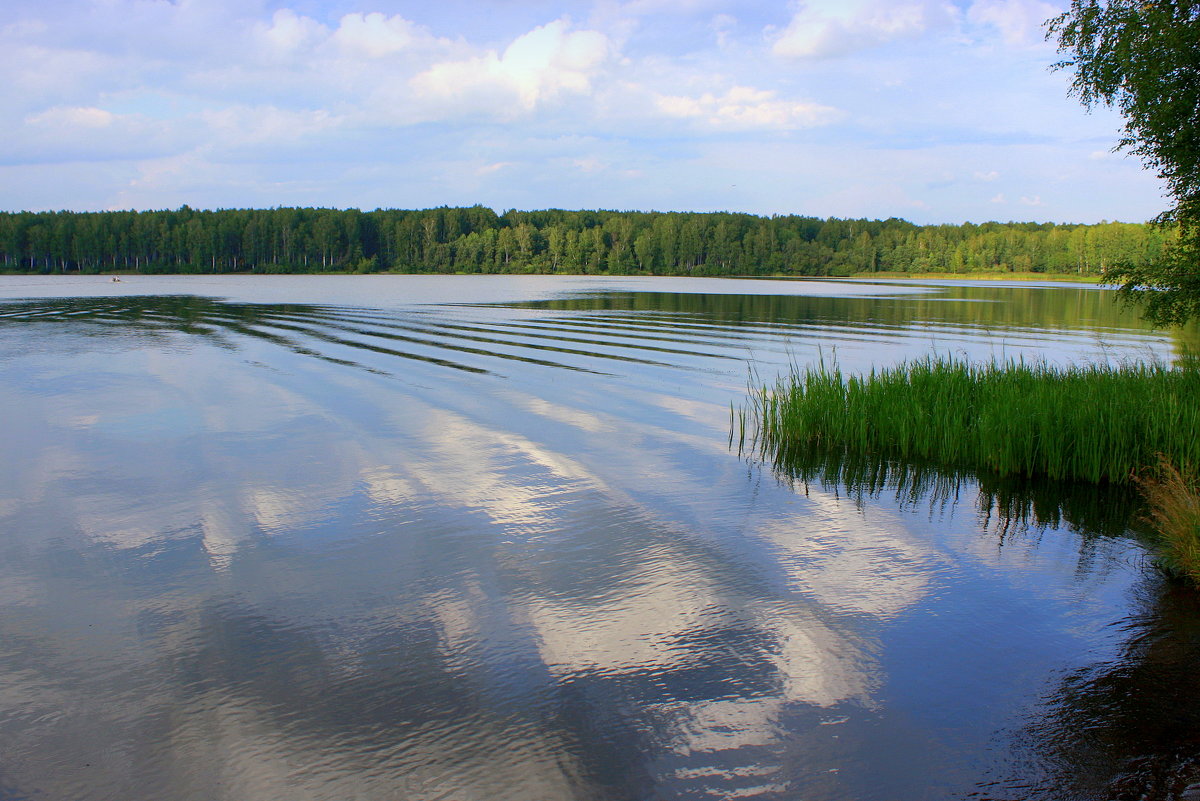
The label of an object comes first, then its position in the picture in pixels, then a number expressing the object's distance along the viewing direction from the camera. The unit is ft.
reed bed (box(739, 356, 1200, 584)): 37.06
